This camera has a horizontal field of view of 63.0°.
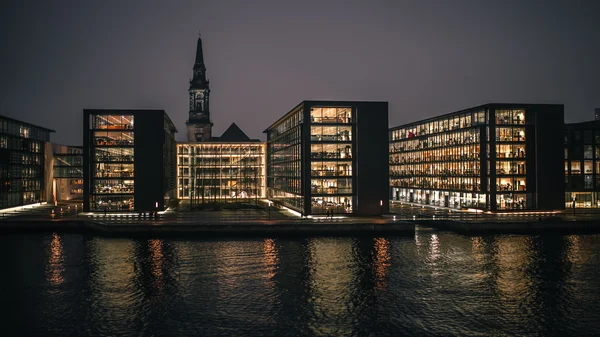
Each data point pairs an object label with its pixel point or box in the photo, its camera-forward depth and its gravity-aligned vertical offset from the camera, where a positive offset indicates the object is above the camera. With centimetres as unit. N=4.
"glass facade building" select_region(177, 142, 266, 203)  11944 +186
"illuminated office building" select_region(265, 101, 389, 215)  7131 +276
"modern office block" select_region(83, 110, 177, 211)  7600 +284
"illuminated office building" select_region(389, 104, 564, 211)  7862 +297
